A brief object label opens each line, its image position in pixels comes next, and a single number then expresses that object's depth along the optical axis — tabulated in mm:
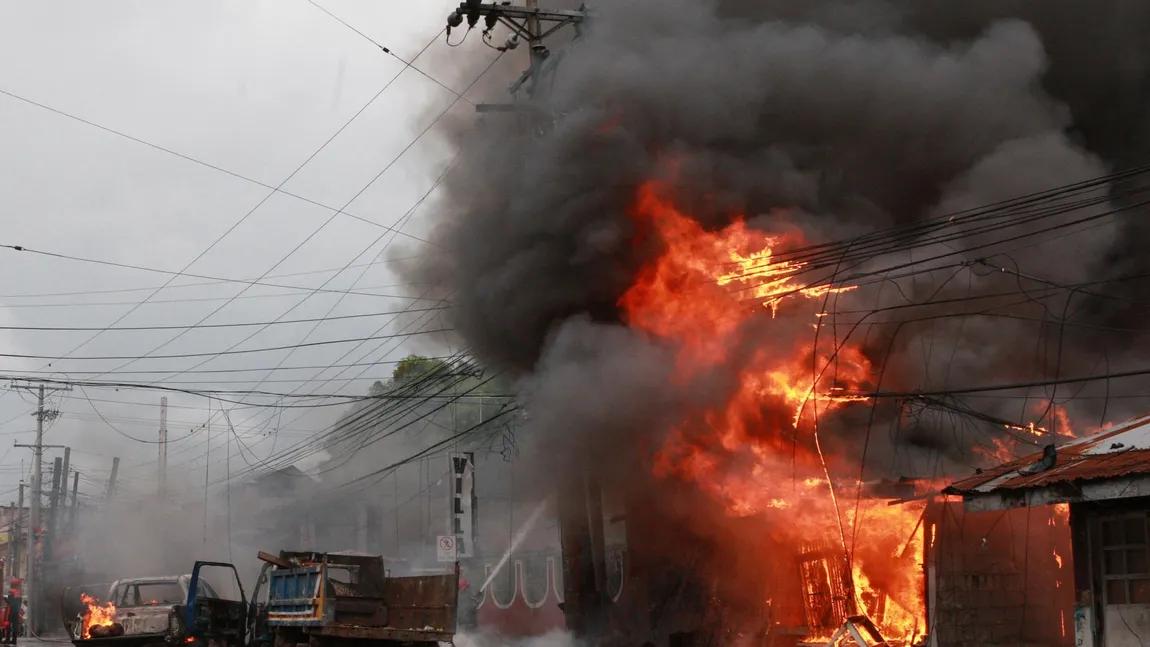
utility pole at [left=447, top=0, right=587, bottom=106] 18078
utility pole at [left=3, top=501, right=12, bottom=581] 57931
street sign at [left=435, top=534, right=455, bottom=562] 18766
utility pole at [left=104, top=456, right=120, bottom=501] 48312
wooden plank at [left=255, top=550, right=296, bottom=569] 16141
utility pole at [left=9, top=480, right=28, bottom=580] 58406
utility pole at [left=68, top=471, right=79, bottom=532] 48406
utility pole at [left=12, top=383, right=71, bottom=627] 39250
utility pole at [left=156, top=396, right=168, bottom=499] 44156
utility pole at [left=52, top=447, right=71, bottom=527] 45956
